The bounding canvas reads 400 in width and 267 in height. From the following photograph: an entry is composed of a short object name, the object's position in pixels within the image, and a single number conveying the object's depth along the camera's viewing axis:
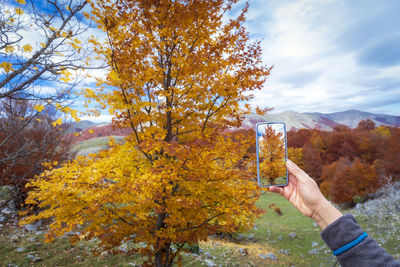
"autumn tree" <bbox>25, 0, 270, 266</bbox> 4.41
